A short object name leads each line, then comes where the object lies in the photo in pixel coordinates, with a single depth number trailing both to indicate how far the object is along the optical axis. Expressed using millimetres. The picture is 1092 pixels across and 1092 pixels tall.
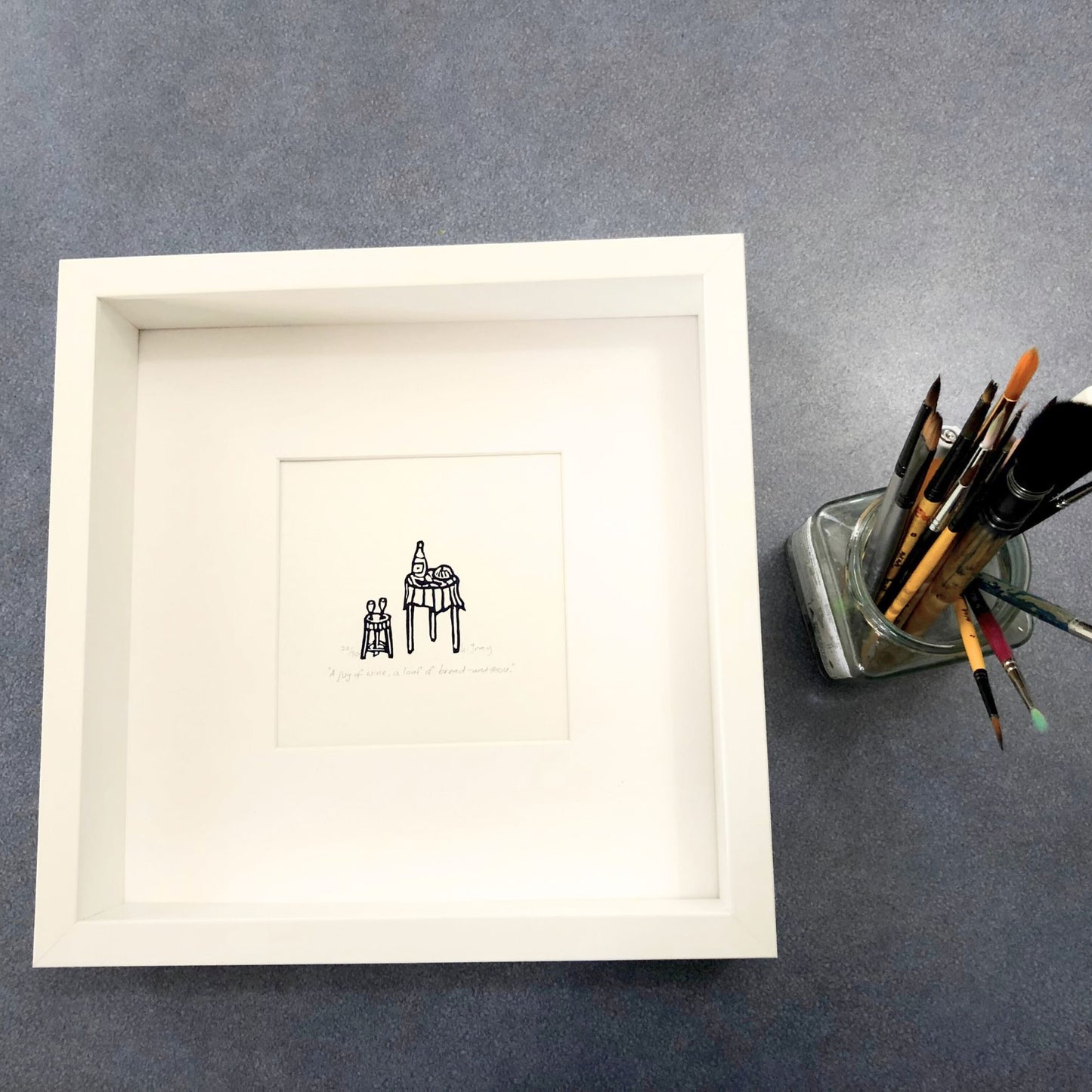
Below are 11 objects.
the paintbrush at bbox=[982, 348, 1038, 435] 276
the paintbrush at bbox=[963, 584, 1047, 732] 298
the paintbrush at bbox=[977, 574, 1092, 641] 287
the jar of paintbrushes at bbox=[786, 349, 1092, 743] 280
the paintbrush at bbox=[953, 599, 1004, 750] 312
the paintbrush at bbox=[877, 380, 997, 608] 300
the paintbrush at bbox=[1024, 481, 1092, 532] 289
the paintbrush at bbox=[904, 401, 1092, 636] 267
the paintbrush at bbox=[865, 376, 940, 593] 306
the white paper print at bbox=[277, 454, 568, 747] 384
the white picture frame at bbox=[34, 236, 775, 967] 347
